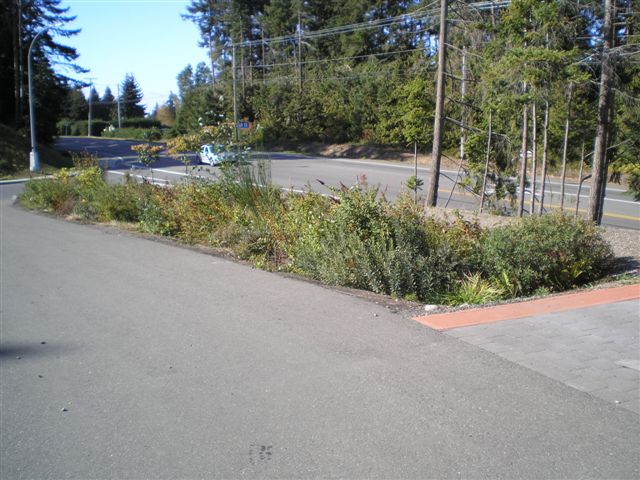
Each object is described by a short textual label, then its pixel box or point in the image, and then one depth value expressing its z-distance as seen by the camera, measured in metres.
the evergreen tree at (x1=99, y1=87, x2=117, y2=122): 105.42
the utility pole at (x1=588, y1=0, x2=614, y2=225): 11.45
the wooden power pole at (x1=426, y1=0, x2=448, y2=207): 14.60
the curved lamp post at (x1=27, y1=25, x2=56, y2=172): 30.60
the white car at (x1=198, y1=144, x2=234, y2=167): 11.09
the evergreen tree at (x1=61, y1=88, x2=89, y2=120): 100.44
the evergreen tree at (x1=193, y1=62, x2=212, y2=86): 67.42
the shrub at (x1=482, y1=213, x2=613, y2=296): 7.62
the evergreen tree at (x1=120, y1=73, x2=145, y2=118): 102.48
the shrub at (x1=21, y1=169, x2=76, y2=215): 14.59
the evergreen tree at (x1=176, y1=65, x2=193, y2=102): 66.00
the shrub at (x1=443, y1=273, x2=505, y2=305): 7.07
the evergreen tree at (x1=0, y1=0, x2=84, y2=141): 38.75
